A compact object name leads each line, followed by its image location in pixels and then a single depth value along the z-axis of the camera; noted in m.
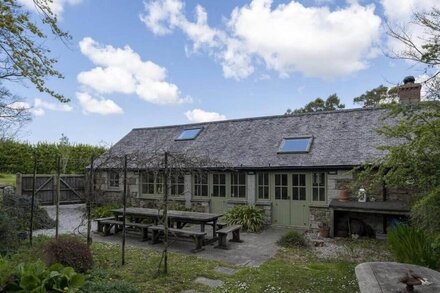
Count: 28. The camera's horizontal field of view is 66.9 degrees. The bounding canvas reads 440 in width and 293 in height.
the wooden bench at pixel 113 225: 10.06
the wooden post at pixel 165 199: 6.59
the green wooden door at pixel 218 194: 13.38
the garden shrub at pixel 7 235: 7.58
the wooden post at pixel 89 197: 8.02
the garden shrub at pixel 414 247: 6.12
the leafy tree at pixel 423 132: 5.72
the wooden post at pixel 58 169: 8.44
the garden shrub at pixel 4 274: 4.53
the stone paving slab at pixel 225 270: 6.97
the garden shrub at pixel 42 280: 4.45
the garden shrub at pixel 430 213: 5.28
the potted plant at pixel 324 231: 10.72
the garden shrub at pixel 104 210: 13.91
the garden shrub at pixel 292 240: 9.45
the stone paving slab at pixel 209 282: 6.14
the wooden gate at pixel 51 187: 16.19
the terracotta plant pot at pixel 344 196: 10.80
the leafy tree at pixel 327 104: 33.03
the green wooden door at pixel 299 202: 11.80
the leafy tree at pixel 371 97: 30.41
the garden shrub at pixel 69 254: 6.03
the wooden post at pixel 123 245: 7.29
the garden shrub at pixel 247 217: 11.63
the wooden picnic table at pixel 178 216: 9.20
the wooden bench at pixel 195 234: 8.79
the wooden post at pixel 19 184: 15.63
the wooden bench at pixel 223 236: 9.18
